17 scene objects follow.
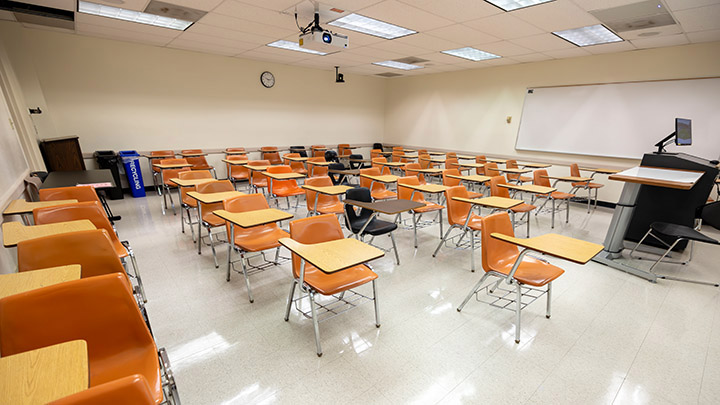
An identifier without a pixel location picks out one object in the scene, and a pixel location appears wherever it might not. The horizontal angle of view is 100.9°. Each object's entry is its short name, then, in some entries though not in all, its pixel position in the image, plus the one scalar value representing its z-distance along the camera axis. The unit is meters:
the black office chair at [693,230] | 3.21
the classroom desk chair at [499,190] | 4.43
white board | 5.49
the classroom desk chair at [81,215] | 2.45
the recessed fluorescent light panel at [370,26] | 4.61
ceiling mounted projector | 4.14
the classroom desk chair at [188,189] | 4.03
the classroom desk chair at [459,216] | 3.57
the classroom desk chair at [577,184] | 5.70
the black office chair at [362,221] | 3.41
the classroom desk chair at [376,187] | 4.94
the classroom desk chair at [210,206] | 3.45
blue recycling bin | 6.23
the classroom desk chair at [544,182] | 5.11
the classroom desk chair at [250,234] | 2.78
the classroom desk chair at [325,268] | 2.07
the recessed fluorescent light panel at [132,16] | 4.31
